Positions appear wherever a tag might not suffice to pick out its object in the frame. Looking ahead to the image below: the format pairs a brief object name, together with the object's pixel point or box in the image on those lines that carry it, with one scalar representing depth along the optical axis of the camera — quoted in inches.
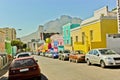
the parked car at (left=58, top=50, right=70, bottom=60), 644.2
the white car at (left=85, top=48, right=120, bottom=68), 337.4
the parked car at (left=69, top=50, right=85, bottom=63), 498.6
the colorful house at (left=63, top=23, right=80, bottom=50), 887.1
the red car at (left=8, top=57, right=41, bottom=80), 230.6
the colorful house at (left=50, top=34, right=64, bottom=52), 1057.5
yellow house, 574.2
